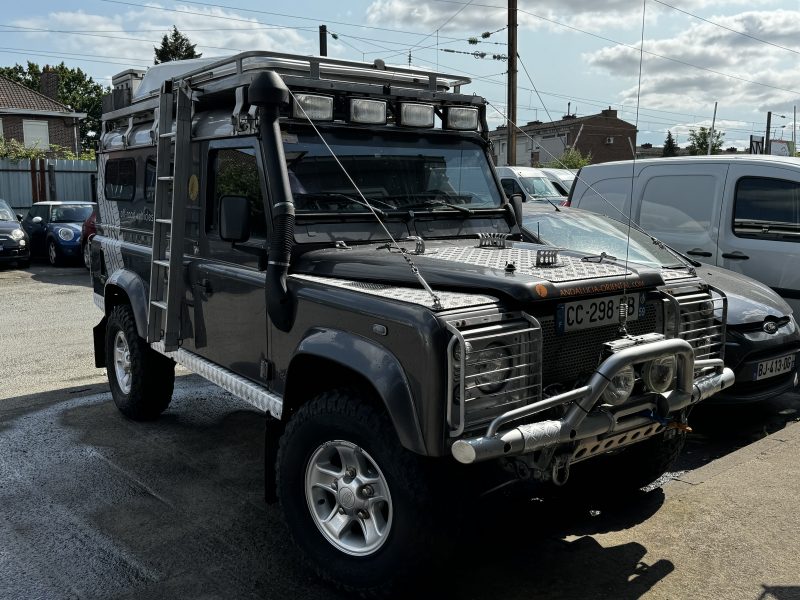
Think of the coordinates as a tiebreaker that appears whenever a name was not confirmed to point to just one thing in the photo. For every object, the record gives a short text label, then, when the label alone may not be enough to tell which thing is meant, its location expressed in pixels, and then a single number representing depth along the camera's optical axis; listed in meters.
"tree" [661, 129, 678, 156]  64.75
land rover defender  3.09
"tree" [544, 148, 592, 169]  32.22
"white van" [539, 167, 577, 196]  17.84
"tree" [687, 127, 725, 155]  54.86
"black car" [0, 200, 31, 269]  16.64
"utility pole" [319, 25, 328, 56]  29.77
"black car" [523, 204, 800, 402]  5.87
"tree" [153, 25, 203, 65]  46.25
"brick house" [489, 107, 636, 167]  47.95
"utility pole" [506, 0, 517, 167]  20.31
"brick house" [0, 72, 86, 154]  41.66
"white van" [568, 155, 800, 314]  7.20
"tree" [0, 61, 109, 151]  65.25
